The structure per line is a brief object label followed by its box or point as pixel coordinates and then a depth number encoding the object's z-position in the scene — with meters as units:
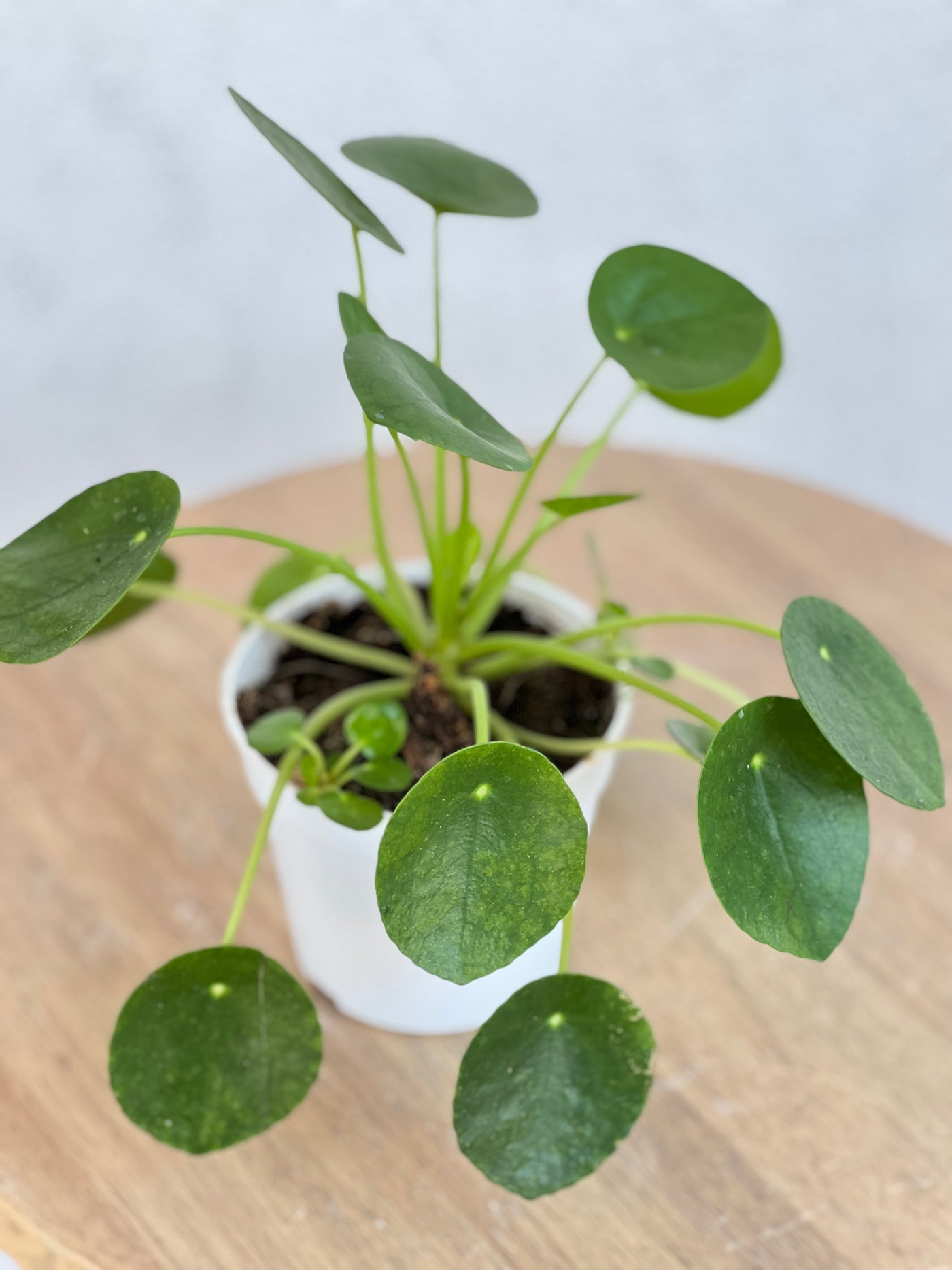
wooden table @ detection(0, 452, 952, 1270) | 0.76
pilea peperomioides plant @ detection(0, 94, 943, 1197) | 0.57
